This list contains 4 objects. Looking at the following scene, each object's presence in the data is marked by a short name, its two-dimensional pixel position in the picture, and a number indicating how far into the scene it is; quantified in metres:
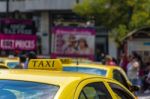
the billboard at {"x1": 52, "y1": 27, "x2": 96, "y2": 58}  27.88
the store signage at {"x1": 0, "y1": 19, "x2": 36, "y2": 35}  30.03
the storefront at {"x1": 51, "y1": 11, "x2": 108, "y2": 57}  48.77
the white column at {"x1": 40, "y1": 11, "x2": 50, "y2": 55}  50.88
